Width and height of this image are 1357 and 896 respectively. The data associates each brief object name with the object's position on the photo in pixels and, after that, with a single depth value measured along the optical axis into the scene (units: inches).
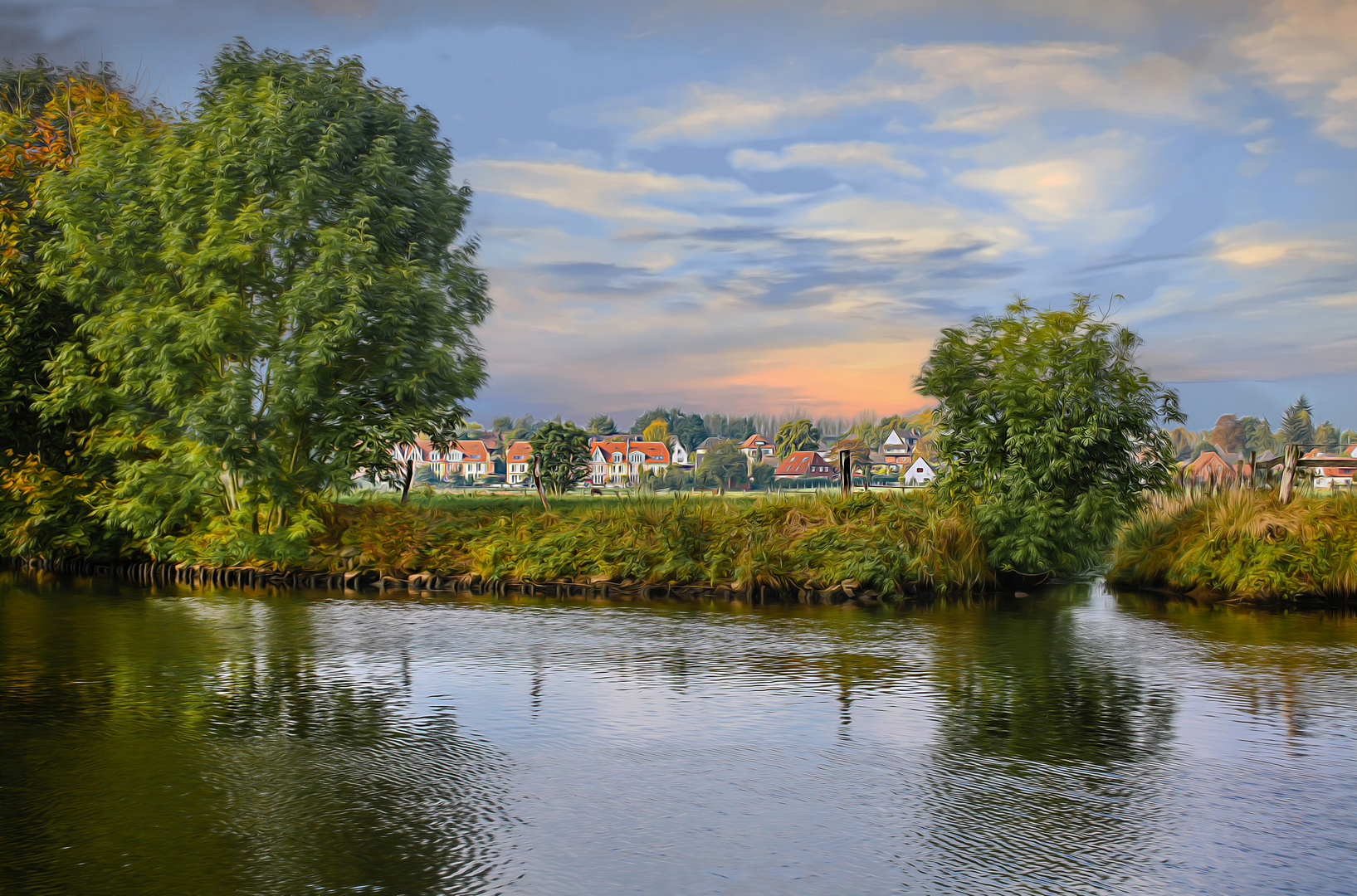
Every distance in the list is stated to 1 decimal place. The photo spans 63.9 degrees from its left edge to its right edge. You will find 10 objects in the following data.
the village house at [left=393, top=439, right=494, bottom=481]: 6929.1
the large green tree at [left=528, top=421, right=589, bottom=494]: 2496.3
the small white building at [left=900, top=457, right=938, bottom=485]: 6323.8
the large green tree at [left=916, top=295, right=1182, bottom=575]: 920.3
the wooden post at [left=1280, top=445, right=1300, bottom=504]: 978.5
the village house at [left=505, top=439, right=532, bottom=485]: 6422.2
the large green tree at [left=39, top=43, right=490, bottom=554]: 1037.8
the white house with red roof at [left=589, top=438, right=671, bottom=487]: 6437.0
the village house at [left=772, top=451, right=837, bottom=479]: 6804.6
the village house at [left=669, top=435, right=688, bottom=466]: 7513.3
